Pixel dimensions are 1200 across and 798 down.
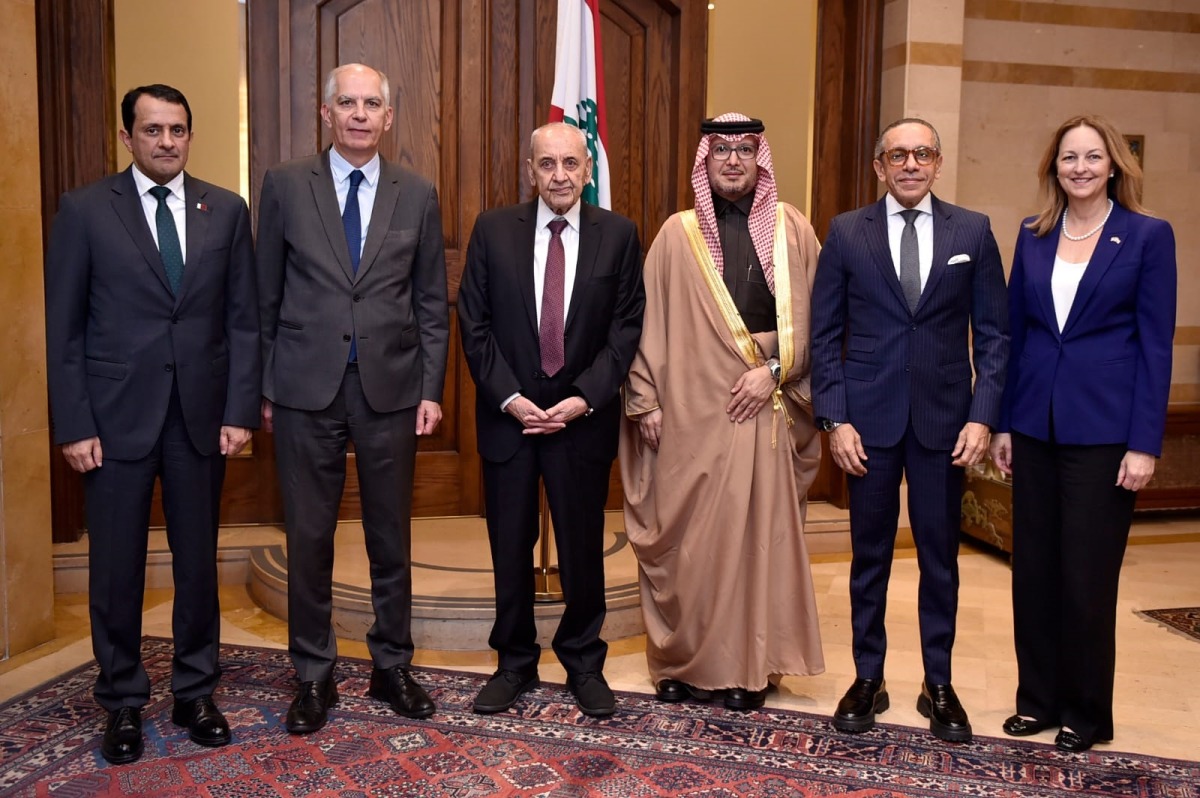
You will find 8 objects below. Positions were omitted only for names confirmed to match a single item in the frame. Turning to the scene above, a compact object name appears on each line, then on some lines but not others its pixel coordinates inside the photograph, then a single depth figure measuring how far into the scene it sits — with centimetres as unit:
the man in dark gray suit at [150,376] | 338
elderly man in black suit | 370
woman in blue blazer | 341
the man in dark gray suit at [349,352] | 358
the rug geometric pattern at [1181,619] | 481
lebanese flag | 464
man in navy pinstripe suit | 354
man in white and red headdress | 376
